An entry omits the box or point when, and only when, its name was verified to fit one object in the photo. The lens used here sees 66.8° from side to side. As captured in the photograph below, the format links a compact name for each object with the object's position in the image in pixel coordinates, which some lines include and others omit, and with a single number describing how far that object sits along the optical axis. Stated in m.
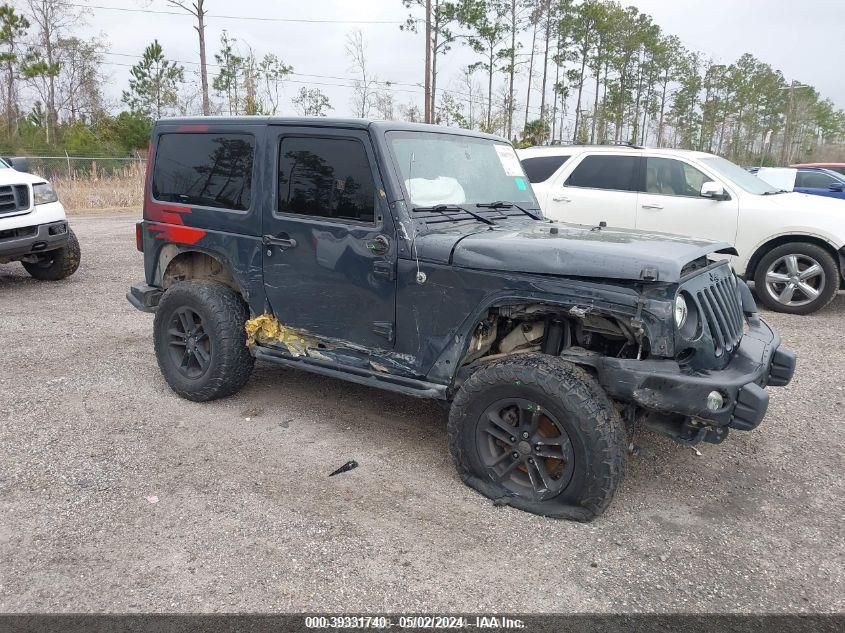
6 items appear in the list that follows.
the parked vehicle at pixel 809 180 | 10.62
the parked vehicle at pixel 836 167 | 14.69
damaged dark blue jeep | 2.93
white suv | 7.08
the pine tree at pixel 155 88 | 36.38
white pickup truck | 7.66
